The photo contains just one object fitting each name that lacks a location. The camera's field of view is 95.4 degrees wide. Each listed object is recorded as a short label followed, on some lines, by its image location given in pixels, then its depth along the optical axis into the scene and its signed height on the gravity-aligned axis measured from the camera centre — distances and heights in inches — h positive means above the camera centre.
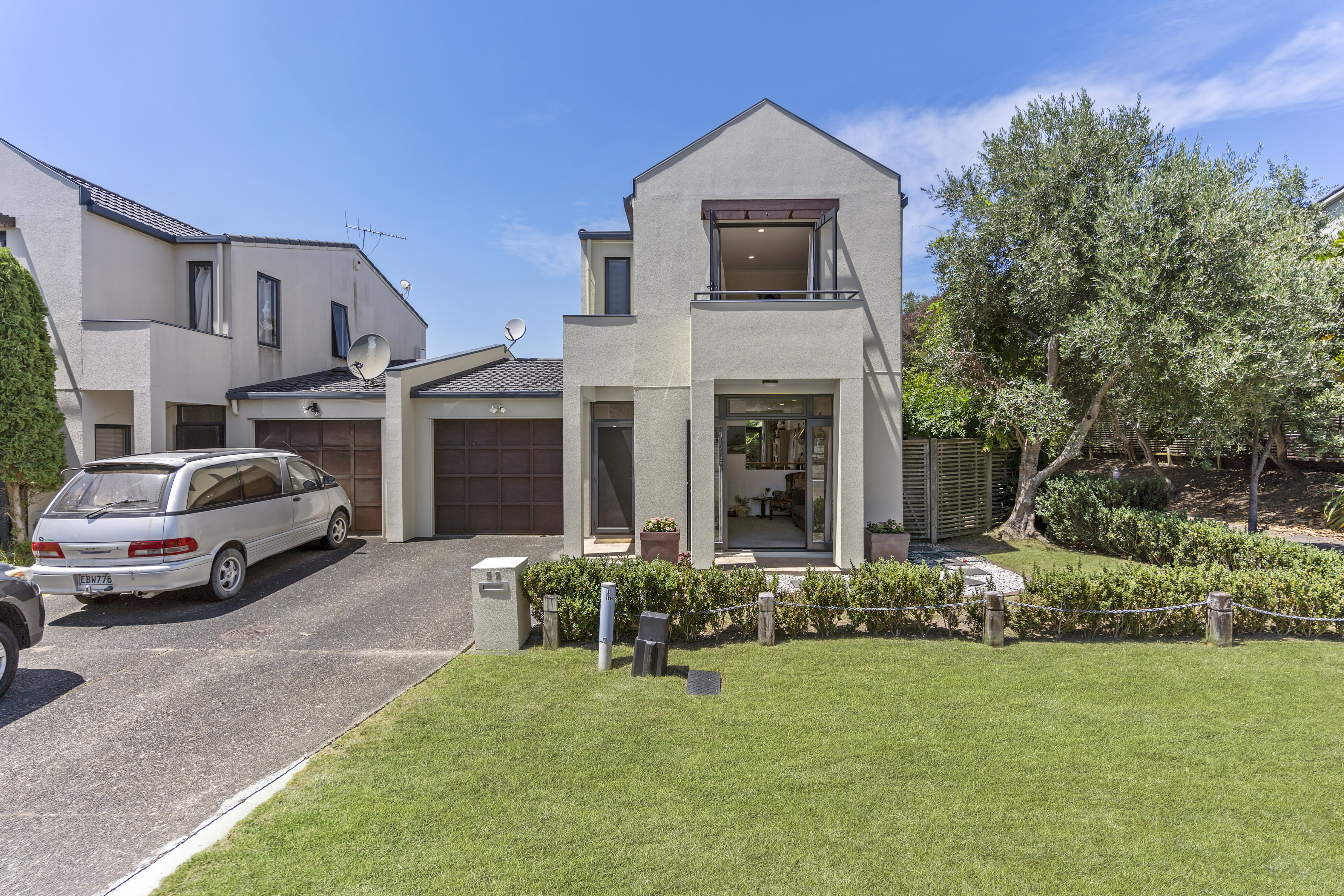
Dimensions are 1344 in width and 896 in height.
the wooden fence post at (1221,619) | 256.5 -69.6
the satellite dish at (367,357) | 513.0 +85.2
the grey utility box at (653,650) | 225.8 -71.6
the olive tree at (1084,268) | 387.2 +127.8
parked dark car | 204.4 -56.0
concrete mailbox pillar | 251.1 -61.0
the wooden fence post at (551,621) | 251.0 -67.7
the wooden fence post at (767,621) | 257.9 -69.9
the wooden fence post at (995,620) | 257.4 -69.6
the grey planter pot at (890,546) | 382.6 -56.8
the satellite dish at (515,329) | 667.4 +140.6
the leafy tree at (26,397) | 400.5 +42.1
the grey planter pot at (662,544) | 378.3 -54.6
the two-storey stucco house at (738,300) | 410.6 +99.4
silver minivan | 290.8 -34.4
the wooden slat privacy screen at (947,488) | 500.1 -27.6
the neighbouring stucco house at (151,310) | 440.1 +123.5
